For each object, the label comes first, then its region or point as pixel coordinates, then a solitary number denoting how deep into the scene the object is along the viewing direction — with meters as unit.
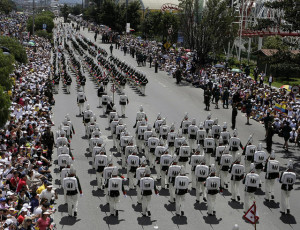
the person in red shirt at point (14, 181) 15.52
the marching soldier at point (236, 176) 17.89
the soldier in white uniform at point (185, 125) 24.77
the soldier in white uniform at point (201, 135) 22.48
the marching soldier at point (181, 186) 16.38
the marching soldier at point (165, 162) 18.58
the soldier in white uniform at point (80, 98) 30.59
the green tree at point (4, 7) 135.85
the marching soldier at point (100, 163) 18.39
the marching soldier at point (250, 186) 16.75
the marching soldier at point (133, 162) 18.62
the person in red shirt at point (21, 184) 14.99
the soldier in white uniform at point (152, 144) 20.75
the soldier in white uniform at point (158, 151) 19.67
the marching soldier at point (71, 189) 16.12
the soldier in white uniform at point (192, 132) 23.59
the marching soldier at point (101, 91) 33.83
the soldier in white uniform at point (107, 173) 17.09
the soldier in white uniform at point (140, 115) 25.18
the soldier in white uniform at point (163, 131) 23.41
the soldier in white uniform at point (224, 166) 18.88
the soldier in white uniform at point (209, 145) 20.95
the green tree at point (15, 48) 42.83
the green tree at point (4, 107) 21.48
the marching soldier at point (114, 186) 16.17
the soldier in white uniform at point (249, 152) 20.35
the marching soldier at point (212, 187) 16.53
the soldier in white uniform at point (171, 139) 22.09
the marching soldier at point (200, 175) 17.53
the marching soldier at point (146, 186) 16.34
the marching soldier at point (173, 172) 17.34
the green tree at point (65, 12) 166.20
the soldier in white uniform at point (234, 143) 21.23
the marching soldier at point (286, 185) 17.03
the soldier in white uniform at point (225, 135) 22.14
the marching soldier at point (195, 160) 18.47
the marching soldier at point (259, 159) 19.05
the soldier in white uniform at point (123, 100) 30.02
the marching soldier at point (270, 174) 17.88
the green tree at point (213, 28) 46.25
